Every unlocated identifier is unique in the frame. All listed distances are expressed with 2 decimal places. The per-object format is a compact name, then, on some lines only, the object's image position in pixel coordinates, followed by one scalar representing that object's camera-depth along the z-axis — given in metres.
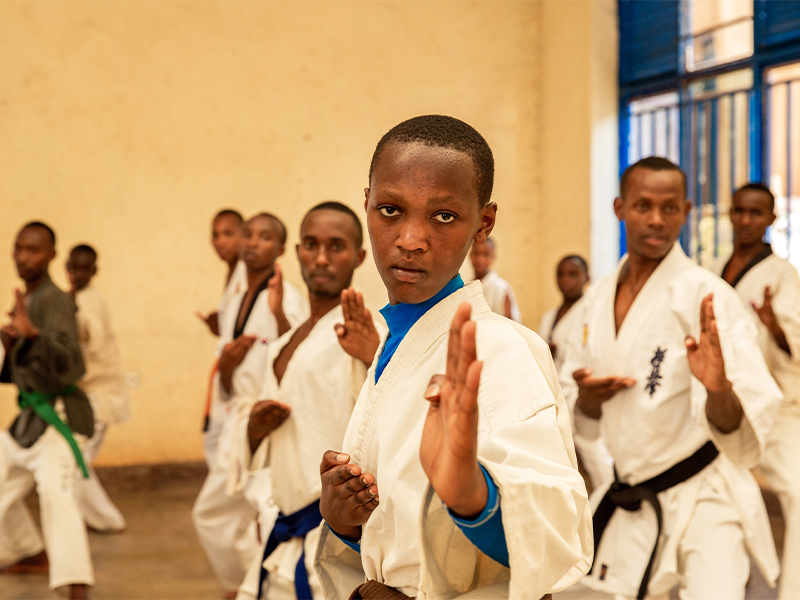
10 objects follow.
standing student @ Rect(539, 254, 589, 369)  5.94
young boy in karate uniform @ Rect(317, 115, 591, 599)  0.94
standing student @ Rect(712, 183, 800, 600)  3.48
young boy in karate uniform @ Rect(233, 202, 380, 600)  2.59
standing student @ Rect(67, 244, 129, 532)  5.16
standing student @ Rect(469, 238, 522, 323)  6.14
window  5.27
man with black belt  2.47
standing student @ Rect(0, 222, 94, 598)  3.93
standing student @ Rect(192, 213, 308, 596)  4.21
